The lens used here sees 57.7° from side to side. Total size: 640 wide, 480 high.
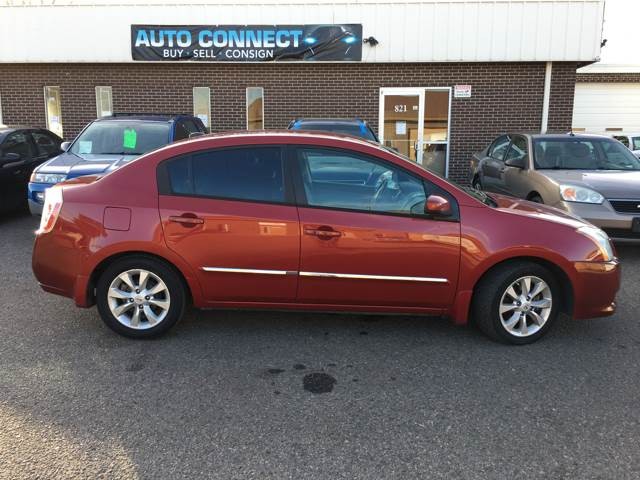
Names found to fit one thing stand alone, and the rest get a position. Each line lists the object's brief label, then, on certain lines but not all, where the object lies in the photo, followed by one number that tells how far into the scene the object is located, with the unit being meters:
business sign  12.27
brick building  12.11
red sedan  4.16
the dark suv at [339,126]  9.05
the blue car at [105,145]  7.61
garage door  20.77
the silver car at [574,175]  6.70
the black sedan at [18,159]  8.69
